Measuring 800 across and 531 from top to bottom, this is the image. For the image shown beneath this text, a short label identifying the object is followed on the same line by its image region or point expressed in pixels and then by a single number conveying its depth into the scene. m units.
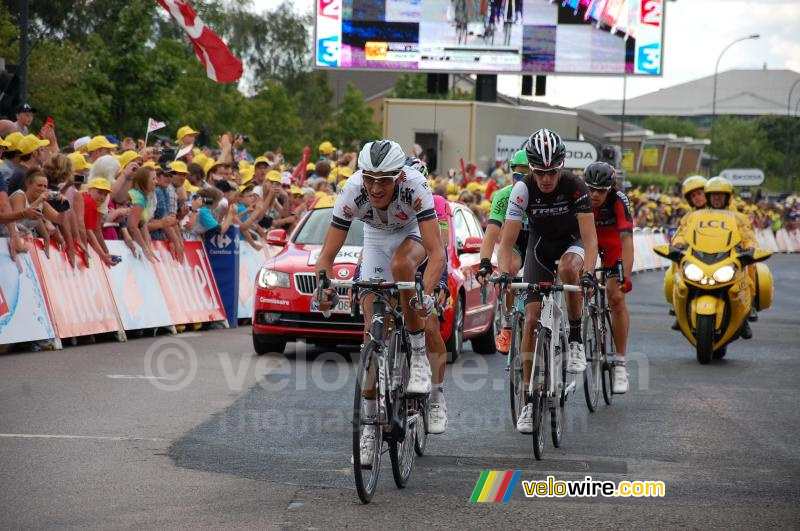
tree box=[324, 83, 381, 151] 80.25
